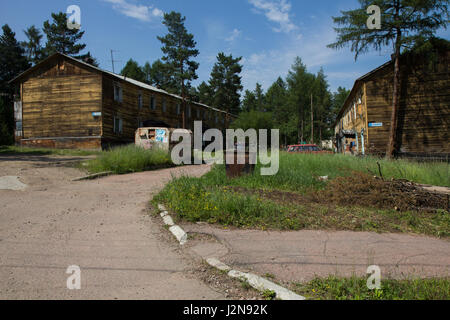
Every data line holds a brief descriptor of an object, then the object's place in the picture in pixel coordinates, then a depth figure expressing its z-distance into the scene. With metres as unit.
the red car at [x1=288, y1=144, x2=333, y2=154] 23.23
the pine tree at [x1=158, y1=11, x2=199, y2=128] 33.84
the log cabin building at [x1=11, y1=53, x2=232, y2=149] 24.08
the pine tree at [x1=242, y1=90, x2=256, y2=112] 79.44
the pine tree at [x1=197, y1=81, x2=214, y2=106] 53.58
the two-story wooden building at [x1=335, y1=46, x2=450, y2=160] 20.66
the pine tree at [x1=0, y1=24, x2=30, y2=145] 43.25
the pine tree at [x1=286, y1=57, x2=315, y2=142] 46.77
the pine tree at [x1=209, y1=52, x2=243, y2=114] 50.16
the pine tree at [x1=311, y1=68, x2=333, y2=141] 49.80
